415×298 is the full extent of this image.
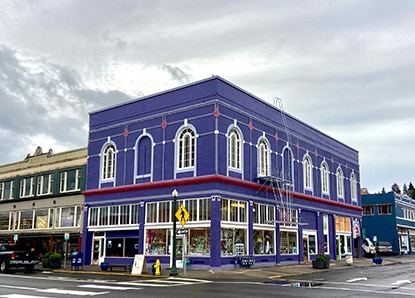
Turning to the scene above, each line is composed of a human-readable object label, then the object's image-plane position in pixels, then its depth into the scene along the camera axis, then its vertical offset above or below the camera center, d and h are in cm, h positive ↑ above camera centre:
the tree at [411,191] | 12742 +1428
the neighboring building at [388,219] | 6288 +310
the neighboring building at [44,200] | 3956 +368
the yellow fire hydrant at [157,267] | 2404 -130
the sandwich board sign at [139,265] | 2428 -120
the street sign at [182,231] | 2365 +53
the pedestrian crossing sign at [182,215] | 2427 +135
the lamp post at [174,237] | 2344 +22
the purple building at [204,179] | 2839 +412
